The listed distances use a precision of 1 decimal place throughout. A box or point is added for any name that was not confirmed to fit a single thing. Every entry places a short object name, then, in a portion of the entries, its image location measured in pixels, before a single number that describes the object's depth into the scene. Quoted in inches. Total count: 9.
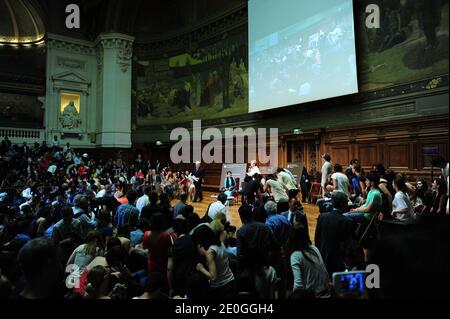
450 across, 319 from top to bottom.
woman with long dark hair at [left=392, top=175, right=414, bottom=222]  179.8
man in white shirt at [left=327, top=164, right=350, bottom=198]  228.1
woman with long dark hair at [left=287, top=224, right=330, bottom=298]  103.3
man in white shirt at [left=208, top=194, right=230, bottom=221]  195.5
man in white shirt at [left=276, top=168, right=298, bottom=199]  259.9
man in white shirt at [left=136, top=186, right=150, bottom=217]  226.8
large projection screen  417.4
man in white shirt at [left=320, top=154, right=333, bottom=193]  266.5
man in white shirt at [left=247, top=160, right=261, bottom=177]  440.4
